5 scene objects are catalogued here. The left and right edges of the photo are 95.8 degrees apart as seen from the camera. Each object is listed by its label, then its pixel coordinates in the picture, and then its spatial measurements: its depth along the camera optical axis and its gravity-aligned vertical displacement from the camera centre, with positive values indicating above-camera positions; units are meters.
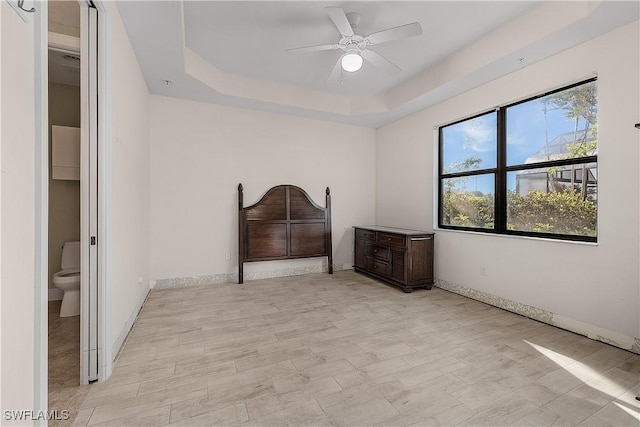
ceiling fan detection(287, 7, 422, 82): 2.43 +1.61
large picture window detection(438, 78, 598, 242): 2.74 +0.51
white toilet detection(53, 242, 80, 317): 3.01 -0.82
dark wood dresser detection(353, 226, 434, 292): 3.96 -0.63
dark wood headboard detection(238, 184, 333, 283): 4.42 -0.22
